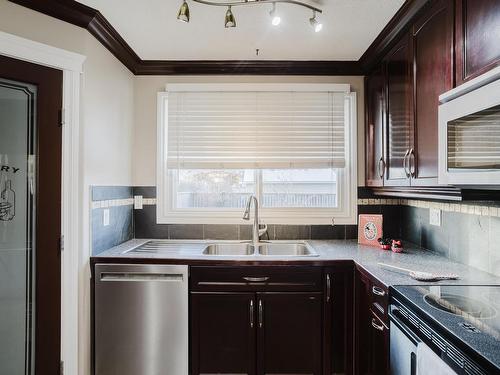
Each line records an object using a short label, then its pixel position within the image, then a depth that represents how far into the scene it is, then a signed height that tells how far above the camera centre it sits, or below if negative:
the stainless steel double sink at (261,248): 2.52 -0.49
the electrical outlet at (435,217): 2.14 -0.20
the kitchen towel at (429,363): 1.05 -0.61
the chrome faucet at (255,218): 2.48 -0.25
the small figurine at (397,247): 2.16 -0.41
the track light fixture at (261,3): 1.48 +0.92
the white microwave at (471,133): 1.03 +0.20
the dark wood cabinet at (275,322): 2.00 -0.85
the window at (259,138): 2.61 +0.40
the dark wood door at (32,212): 1.72 -0.14
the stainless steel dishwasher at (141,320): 2.02 -0.85
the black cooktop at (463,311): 0.94 -0.46
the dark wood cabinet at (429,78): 1.49 +0.55
